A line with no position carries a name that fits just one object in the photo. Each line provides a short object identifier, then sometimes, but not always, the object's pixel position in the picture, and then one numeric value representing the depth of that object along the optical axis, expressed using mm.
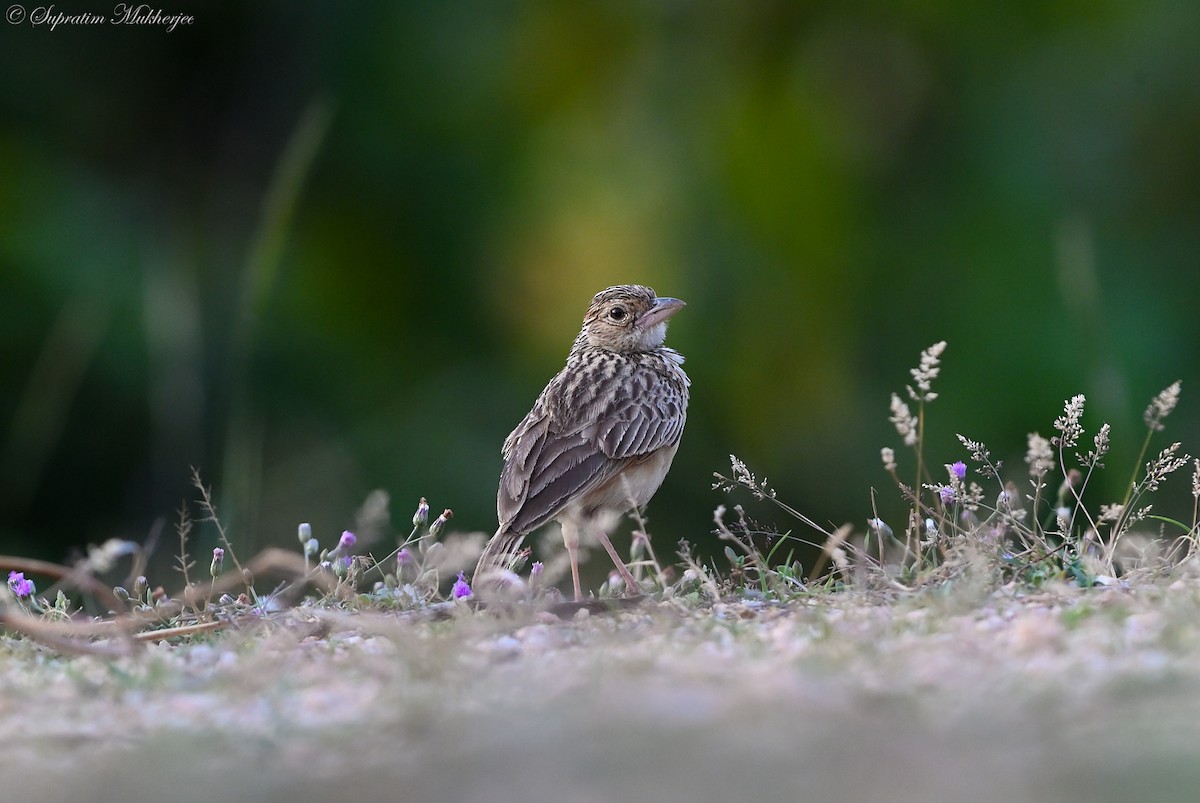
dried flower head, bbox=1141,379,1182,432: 9187
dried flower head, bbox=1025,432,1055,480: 8898
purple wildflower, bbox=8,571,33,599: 10273
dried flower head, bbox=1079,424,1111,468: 9641
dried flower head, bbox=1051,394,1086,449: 9531
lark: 11500
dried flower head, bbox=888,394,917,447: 9252
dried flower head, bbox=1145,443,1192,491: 9484
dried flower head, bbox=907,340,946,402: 9655
